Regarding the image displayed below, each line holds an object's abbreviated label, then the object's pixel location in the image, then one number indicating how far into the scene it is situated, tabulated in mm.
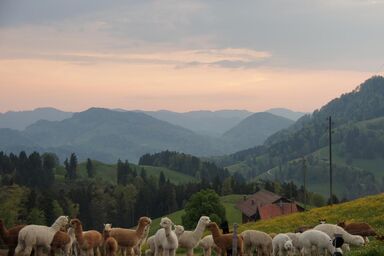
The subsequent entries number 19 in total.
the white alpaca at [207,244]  26562
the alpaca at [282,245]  24141
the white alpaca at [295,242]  25125
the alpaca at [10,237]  23828
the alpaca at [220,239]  24516
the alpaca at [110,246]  23172
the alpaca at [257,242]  25781
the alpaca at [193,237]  24875
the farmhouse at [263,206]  107188
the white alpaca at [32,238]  22953
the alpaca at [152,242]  24812
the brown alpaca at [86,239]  23969
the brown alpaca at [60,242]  23547
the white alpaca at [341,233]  25703
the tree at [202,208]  100500
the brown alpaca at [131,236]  24500
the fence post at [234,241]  20133
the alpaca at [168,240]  22891
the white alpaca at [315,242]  23609
